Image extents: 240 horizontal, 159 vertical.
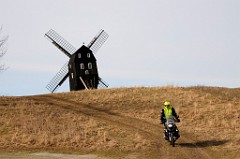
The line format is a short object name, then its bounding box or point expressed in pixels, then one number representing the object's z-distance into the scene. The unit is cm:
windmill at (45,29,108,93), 5690
